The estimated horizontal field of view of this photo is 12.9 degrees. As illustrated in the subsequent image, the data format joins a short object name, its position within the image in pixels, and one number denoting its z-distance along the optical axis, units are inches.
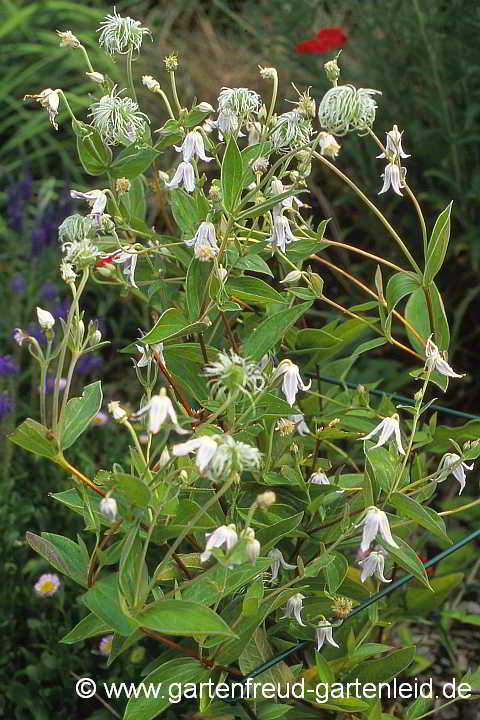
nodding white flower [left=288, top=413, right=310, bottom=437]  69.7
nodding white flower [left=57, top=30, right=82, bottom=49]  65.8
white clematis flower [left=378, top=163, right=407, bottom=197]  66.2
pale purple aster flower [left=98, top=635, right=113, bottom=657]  75.9
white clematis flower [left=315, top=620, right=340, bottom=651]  66.8
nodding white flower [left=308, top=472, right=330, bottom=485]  68.0
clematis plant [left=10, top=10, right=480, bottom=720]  61.3
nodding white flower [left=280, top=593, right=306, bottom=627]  66.0
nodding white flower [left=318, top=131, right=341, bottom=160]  64.0
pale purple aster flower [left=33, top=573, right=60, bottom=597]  78.8
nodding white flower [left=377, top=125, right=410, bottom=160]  65.9
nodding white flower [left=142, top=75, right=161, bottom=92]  67.4
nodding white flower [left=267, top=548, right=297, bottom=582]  66.9
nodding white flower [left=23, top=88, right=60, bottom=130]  64.8
